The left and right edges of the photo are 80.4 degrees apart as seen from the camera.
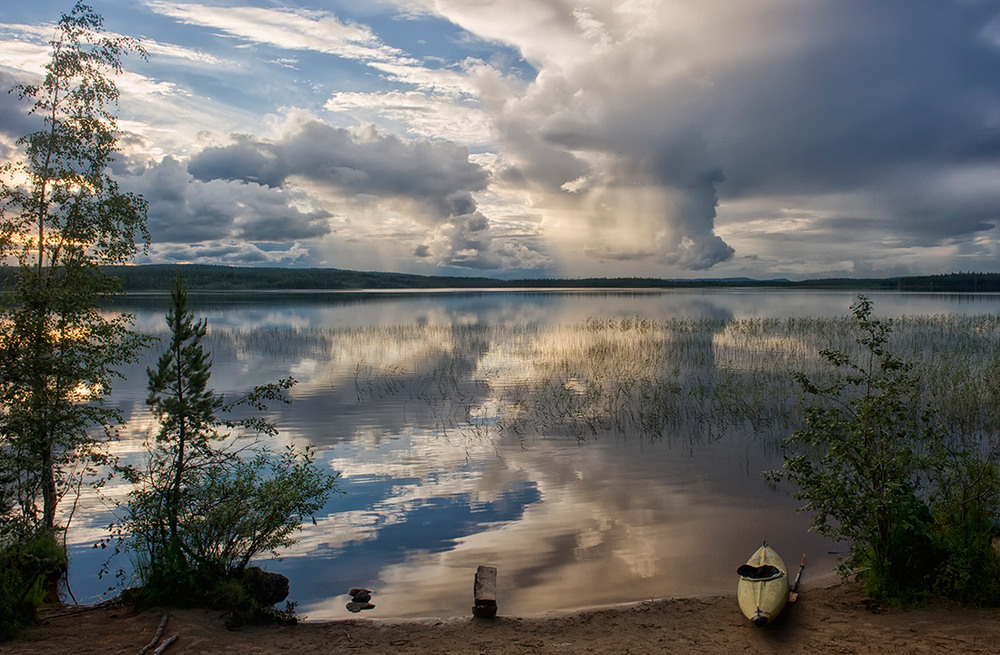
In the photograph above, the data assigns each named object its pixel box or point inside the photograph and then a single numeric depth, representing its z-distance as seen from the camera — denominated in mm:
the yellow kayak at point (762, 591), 7121
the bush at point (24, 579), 6738
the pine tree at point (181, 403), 7676
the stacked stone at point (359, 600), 8203
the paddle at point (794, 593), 7750
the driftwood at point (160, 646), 6375
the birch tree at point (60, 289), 8500
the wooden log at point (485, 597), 7602
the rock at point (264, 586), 8102
